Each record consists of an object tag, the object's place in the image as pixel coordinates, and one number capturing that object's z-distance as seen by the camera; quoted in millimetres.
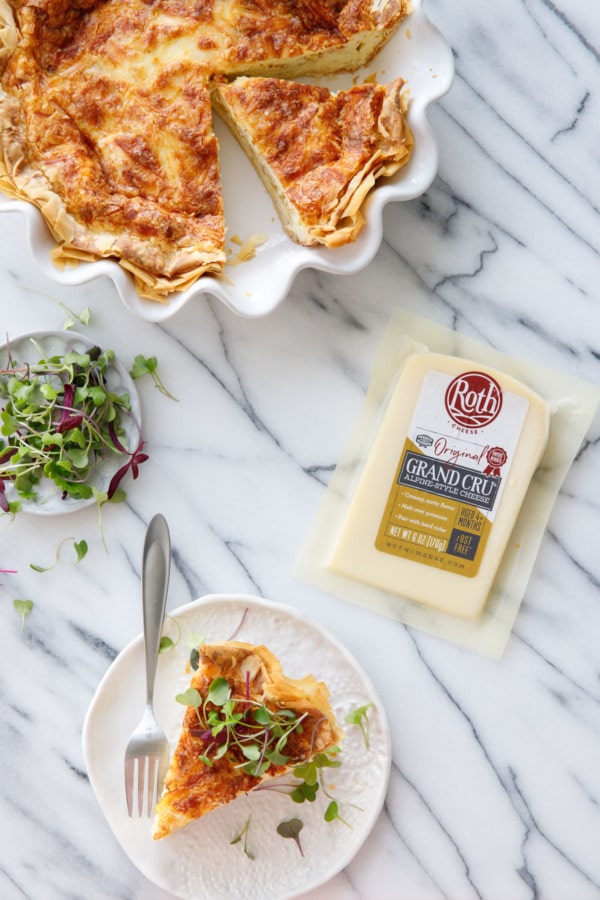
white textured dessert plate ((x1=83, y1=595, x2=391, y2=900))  864
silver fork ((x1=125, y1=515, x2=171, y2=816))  856
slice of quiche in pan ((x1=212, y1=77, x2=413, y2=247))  822
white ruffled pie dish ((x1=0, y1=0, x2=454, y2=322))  817
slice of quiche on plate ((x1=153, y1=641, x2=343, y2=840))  834
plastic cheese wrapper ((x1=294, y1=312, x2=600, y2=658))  876
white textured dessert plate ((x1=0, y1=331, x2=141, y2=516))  869
